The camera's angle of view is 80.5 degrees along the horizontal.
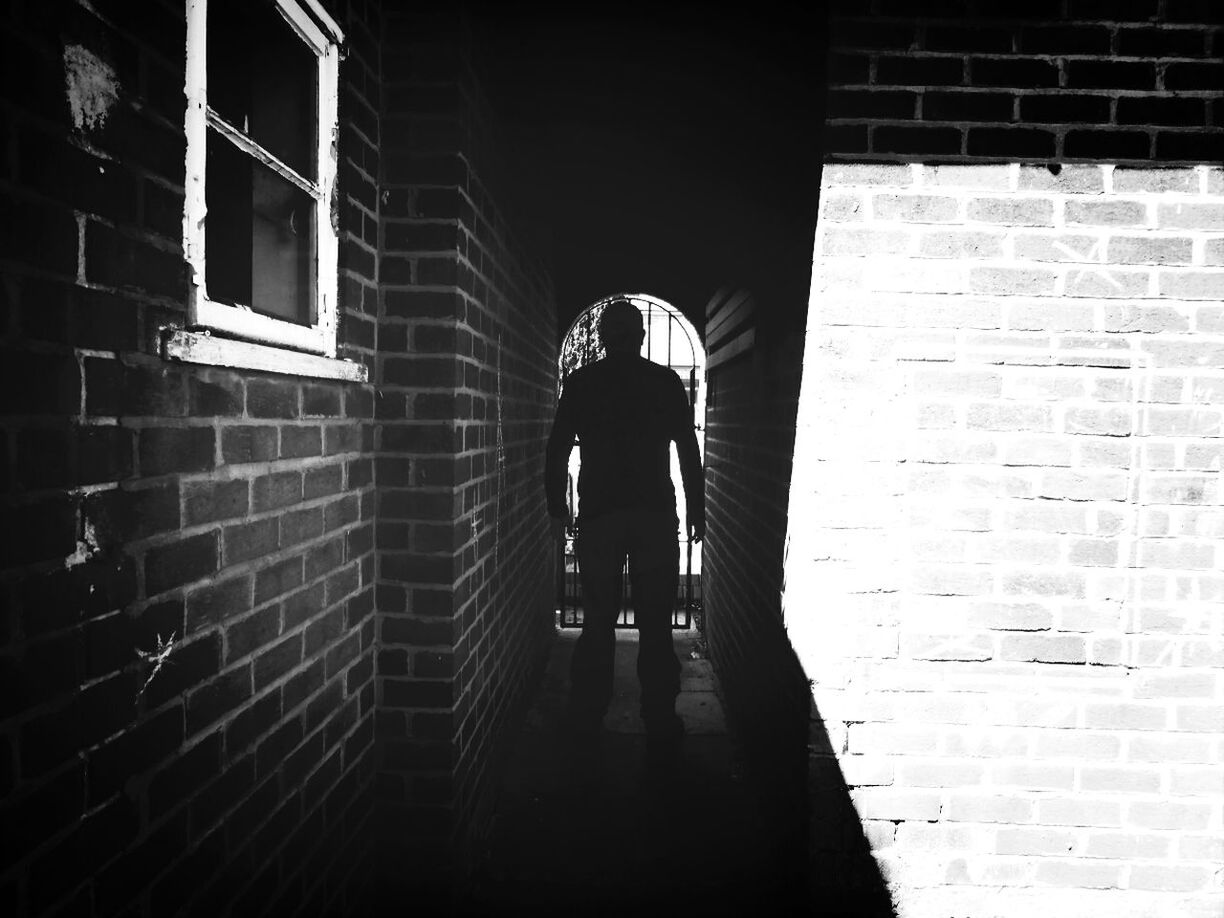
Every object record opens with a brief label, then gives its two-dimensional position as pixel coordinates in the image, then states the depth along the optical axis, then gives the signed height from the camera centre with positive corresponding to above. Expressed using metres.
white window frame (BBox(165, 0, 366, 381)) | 1.42 +0.38
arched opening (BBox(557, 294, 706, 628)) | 6.65 +0.76
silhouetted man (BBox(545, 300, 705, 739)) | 3.70 -0.41
